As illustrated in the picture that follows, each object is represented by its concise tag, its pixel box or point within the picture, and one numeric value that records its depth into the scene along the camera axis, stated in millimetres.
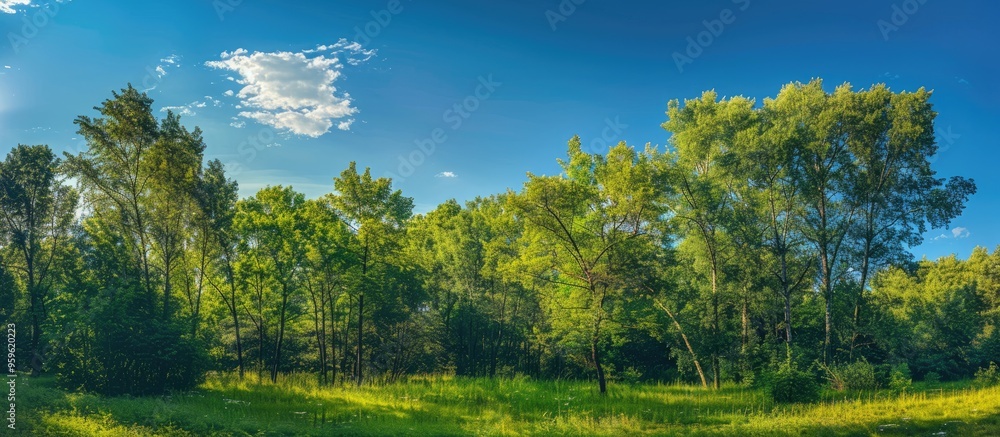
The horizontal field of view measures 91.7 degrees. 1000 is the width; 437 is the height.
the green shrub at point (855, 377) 23375
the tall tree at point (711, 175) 26969
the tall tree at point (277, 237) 30109
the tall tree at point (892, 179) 27219
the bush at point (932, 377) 29759
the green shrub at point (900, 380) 21938
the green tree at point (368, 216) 27469
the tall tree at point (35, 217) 30859
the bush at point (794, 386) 19469
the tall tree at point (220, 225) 30438
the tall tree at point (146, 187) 25172
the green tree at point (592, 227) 23047
